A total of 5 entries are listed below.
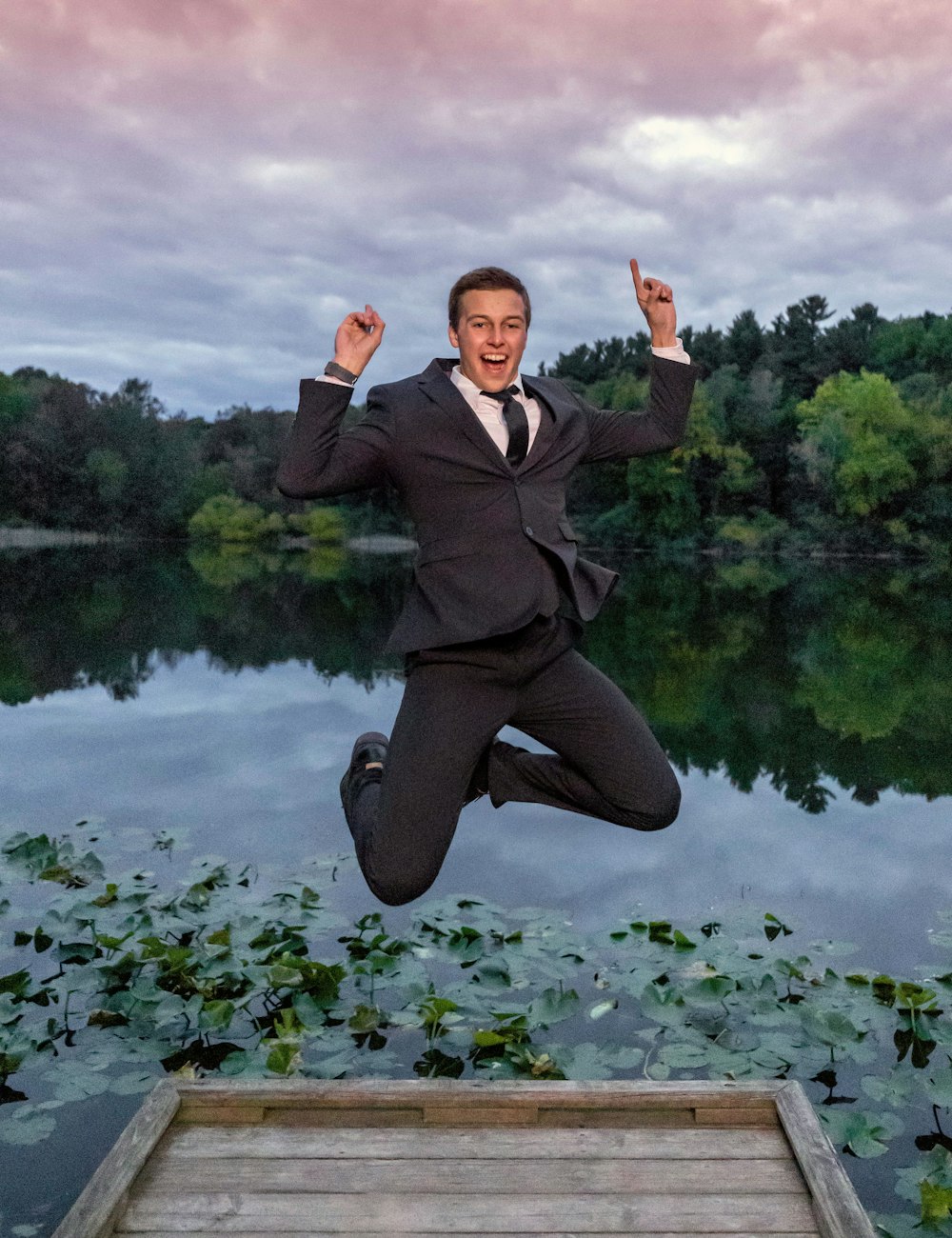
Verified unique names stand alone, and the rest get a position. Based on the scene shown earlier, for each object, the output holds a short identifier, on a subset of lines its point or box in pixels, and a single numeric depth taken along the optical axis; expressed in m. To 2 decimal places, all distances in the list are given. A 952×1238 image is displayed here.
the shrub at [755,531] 43.34
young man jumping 3.36
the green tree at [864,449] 38.84
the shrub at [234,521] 52.44
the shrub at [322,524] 52.22
